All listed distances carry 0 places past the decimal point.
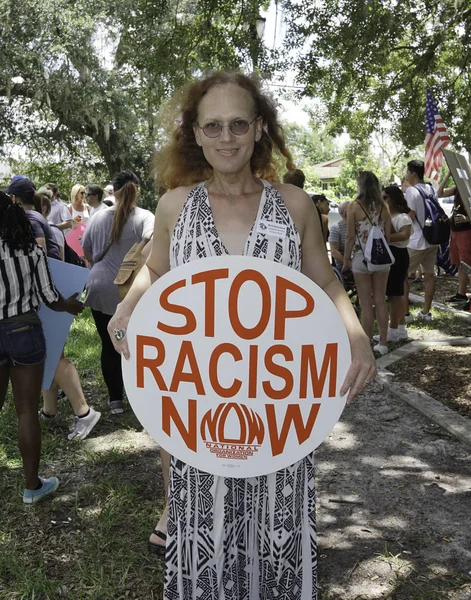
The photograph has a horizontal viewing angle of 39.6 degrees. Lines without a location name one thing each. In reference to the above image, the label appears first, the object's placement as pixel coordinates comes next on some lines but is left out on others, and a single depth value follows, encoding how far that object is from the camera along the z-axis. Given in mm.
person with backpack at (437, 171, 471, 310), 8508
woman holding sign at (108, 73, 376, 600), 2129
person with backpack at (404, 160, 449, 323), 8188
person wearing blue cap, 4555
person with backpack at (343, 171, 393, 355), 6531
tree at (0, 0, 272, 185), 17828
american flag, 10133
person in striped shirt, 3418
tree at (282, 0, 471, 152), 9367
